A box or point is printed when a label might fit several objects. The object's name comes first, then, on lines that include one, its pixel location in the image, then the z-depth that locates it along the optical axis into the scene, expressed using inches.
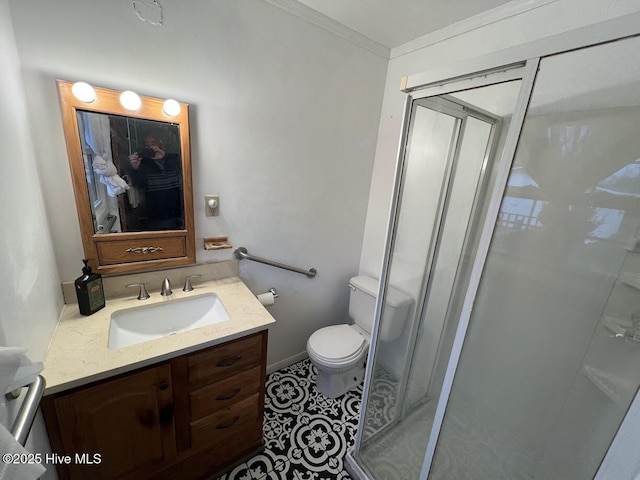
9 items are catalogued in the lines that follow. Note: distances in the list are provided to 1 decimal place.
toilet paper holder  67.5
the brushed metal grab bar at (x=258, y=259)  63.1
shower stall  32.5
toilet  63.3
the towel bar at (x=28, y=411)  21.1
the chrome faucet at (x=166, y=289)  52.7
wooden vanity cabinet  34.9
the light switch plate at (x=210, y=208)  56.2
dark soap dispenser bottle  43.6
